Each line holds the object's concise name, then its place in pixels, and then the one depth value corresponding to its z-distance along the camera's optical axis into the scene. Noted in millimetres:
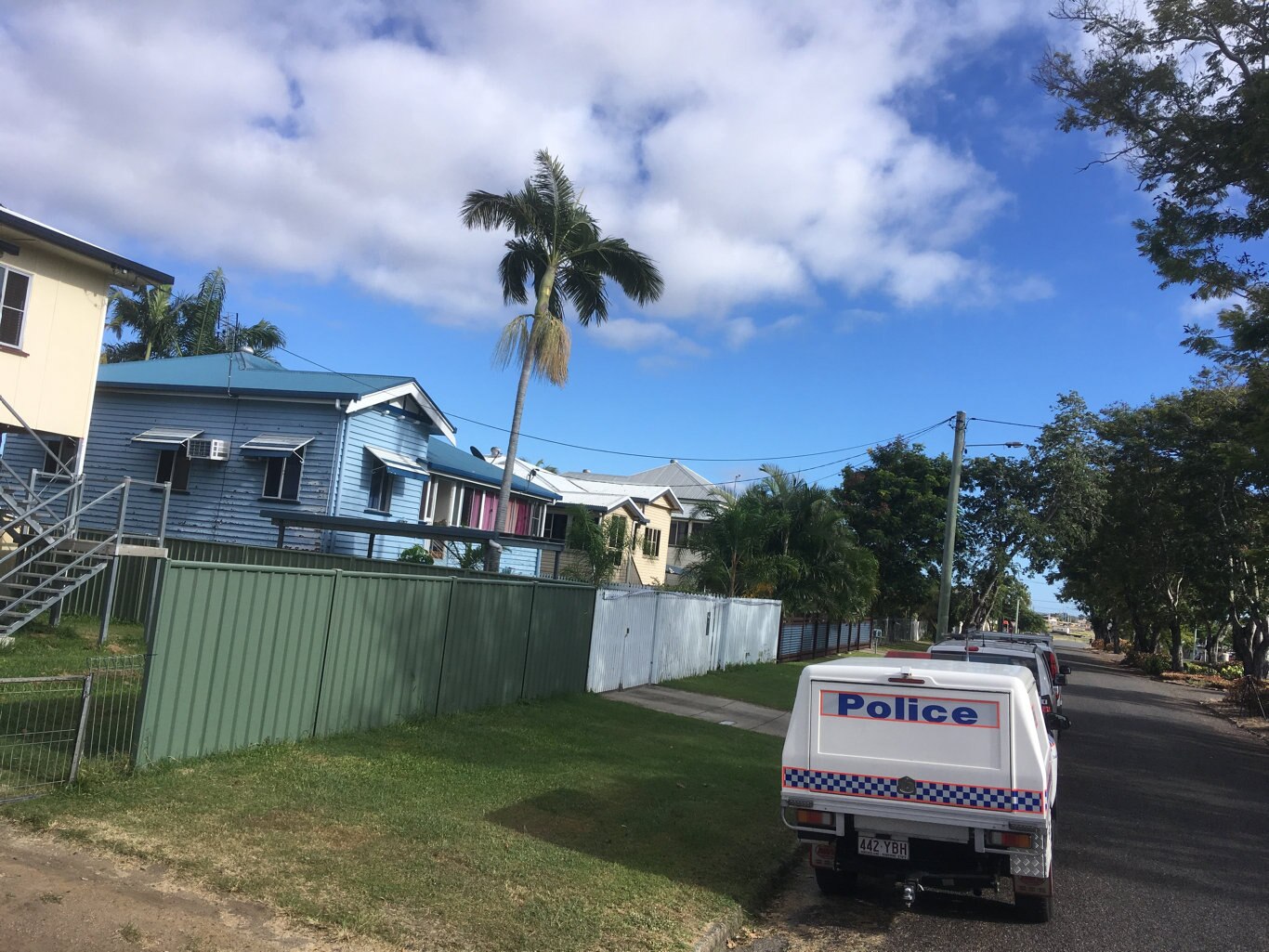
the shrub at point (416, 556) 22250
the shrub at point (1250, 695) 24297
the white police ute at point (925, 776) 5676
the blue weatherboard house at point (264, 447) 21531
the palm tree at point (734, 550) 26281
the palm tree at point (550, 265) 21953
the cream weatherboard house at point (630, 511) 35062
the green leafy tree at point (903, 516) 41519
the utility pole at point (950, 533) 24866
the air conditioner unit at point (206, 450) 21828
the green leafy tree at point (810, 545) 28641
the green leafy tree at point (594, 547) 27781
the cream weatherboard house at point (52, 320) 14500
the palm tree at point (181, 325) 34875
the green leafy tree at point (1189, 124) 12078
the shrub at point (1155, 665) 43231
